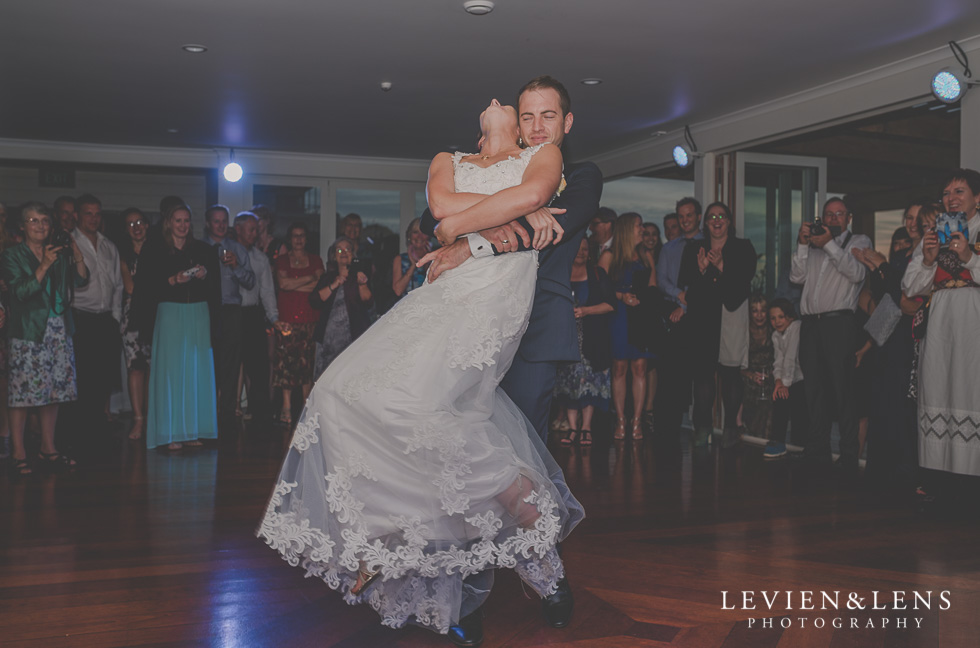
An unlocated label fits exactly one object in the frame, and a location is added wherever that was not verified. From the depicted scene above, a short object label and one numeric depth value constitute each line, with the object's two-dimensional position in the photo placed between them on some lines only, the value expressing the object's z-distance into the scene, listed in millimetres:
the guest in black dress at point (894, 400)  4520
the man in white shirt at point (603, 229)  6375
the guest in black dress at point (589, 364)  5891
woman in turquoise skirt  5387
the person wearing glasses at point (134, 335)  5781
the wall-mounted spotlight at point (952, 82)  4730
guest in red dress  6684
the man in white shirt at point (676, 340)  6098
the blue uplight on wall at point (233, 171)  8477
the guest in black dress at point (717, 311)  5891
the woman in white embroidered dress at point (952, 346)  3906
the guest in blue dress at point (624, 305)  6168
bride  2029
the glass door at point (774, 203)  6871
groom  2232
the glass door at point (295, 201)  9039
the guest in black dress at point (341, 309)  6254
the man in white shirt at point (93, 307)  5879
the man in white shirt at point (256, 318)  6879
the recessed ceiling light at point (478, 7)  4262
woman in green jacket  4492
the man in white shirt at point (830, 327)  5117
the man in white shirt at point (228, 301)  6375
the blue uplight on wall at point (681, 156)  7164
